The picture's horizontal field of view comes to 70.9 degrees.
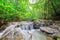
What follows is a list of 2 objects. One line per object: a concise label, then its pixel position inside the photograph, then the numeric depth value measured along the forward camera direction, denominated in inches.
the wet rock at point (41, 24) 127.4
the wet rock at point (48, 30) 97.9
